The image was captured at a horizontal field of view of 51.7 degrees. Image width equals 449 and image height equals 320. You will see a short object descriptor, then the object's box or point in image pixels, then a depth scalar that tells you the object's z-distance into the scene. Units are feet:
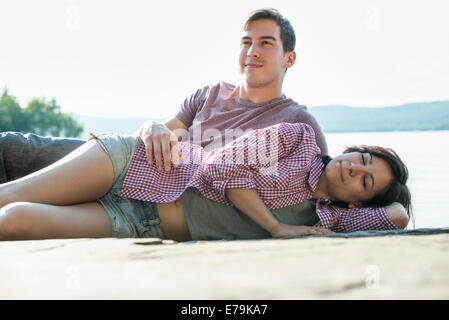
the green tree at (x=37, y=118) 120.47
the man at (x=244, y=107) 9.28
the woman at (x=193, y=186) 6.44
